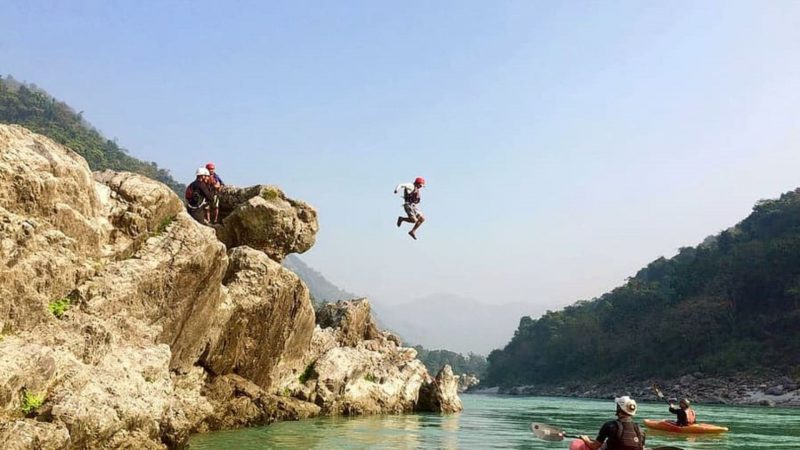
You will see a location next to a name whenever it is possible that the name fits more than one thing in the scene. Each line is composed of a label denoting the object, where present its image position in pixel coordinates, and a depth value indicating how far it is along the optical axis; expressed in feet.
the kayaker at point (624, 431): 32.01
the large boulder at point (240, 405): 60.59
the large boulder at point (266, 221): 76.79
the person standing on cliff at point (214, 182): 68.49
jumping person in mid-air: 60.90
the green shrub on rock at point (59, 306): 39.37
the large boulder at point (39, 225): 36.58
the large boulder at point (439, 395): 108.37
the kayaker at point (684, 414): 69.92
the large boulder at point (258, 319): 63.46
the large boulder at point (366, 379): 84.64
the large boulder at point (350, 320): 103.55
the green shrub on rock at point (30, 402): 32.68
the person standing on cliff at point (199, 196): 67.26
